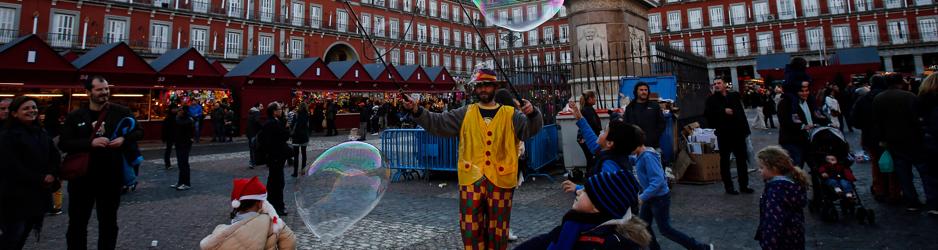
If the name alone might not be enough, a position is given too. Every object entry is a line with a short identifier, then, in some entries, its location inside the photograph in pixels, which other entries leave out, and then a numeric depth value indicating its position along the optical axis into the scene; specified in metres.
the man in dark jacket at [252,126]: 8.06
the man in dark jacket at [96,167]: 3.32
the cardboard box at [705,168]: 6.20
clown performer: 2.74
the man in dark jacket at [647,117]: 4.75
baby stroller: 3.95
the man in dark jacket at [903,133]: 4.29
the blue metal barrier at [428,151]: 7.19
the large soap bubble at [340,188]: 3.22
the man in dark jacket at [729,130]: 5.33
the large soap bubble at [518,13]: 5.45
